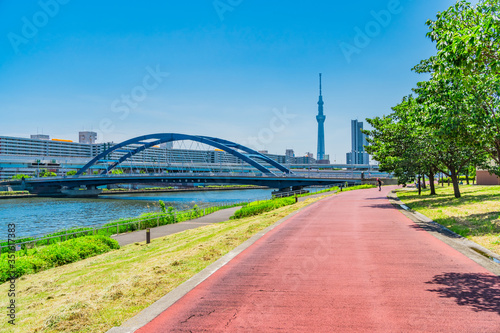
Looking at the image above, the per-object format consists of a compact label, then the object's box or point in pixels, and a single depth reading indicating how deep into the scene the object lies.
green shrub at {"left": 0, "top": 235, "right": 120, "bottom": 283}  13.48
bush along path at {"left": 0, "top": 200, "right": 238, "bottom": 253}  22.19
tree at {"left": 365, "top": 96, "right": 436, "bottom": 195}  29.29
